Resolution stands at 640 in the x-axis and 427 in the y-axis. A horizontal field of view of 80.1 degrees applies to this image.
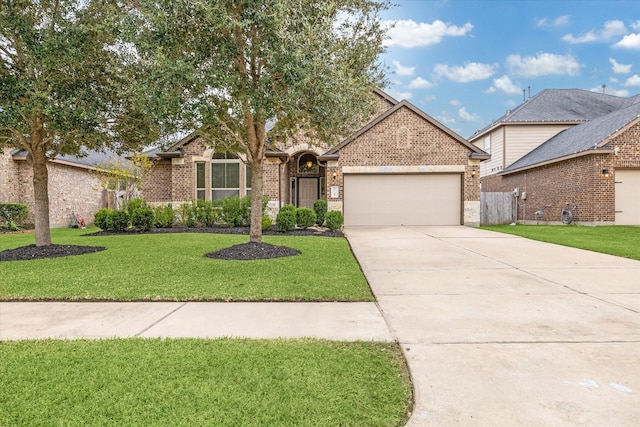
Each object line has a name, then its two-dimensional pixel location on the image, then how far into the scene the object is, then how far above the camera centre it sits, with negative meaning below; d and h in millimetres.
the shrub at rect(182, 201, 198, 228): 14914 -543
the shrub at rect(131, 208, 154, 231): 14078 -661
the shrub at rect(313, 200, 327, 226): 15070 -388
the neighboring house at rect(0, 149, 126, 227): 16438 +729
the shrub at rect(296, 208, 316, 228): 13914 -614
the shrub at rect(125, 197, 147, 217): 14453 -186
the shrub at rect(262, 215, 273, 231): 13664 -822
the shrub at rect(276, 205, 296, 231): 13312 -688
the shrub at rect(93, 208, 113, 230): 13891 -686
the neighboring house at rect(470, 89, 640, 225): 14953 +1939
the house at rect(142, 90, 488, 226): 15477 +1129
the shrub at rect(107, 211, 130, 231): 13892 -728
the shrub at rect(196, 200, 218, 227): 14883 -537
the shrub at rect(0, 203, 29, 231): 15453 -593
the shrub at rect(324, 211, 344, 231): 13758 -711
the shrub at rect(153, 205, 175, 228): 14875 -656
